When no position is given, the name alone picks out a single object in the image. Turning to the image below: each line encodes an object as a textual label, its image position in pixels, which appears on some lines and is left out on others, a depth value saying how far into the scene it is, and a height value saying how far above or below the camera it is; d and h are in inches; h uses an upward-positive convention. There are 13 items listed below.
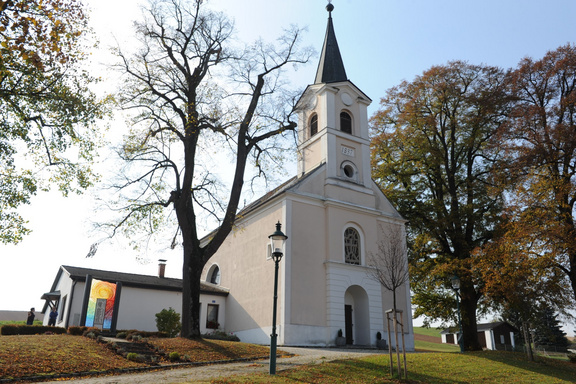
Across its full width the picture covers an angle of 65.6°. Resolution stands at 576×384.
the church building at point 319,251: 904.9 +183.3
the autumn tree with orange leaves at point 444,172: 1002.1 +390.5
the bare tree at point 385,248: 989.8 +190.7
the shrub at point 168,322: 896.3 +24.2
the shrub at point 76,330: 725.9 +5.4
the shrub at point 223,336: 936.9 -1.4
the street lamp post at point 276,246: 519.7 +102.4
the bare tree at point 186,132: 724.7 +337.6
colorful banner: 815.1 +50.6
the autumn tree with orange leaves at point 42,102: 411.2 +259.3
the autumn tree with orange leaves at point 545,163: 738.8 +305.3
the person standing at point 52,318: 975.6 +31.8
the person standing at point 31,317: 984.6 +33.8
